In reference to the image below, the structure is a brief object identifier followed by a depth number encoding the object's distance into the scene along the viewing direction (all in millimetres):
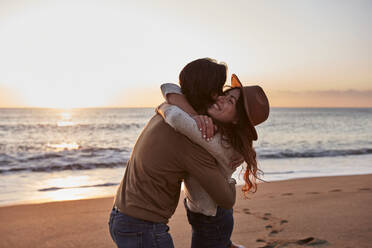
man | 1815
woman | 1909
